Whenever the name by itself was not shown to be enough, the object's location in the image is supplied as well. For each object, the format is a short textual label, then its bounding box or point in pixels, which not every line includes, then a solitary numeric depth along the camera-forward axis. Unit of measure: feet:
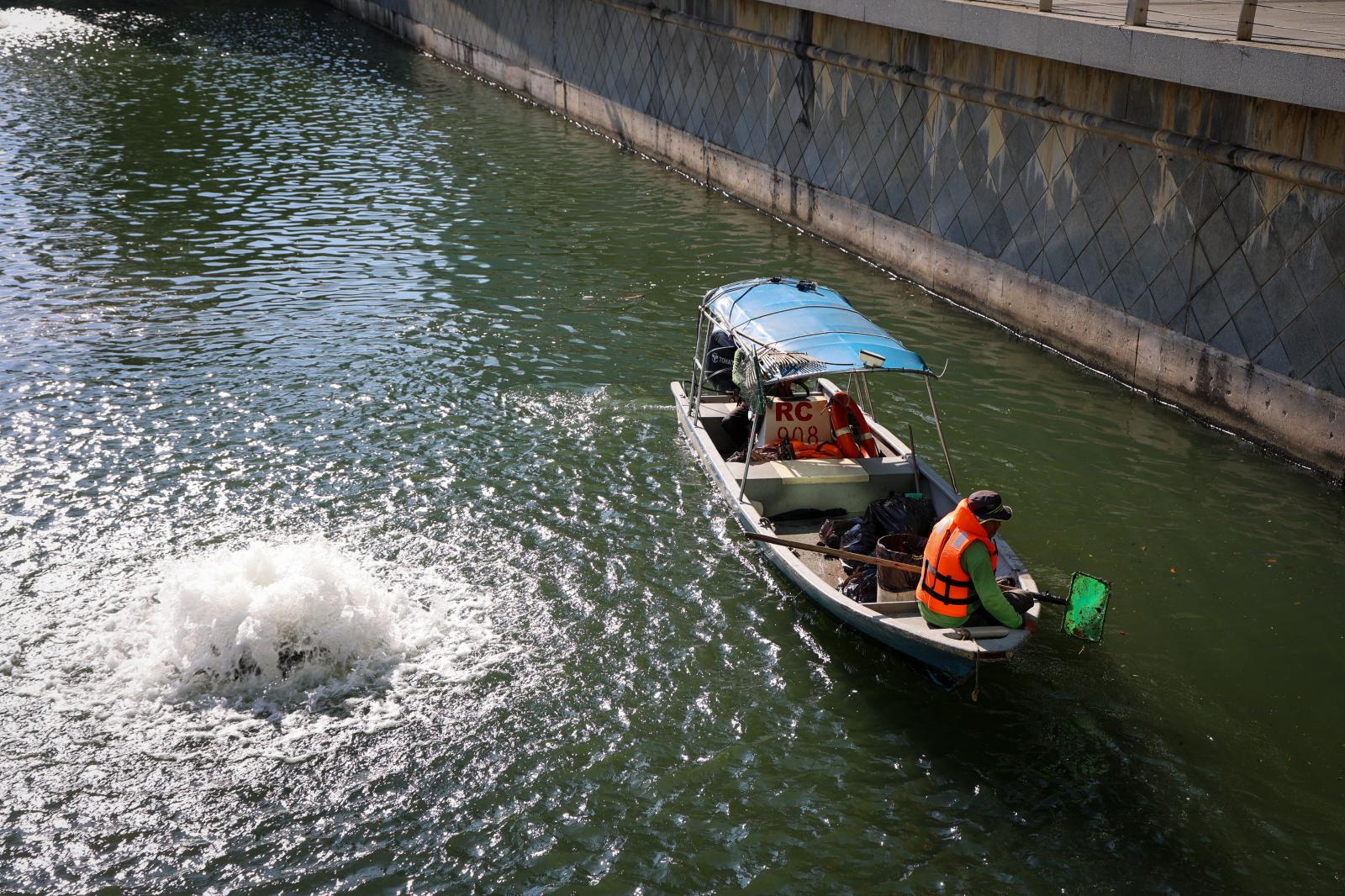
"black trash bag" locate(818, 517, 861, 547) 38.83
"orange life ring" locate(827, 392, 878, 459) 43.19
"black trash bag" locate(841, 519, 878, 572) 37.54
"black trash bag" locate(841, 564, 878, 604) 35.47
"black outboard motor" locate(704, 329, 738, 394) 48.98
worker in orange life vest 31.32
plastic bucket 34.60
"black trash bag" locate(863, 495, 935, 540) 38.17
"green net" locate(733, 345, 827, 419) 39.99
